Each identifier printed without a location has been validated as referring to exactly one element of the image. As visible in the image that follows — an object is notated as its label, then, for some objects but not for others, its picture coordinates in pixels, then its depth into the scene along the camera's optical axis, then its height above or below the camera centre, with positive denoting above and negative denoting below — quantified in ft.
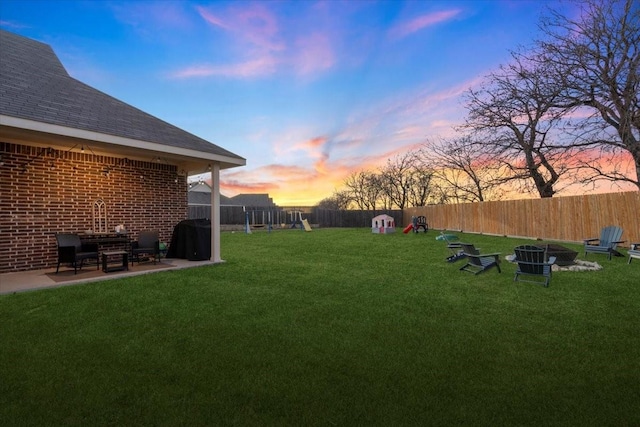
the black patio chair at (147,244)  29.63 -2.02
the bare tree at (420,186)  126.91 +13.07
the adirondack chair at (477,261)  25.30 -3.41
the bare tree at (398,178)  132.46 +16.68
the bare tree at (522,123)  56.18 +18.40
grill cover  31.63 -1.79
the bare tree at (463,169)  72.49 +13.87
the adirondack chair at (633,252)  28.55 -3.19
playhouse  72.49 -1.35
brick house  22.62 +5.62
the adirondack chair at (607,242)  31.94 -2.60
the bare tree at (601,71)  45.14 +21.02
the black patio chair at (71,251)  25.08 -2.14
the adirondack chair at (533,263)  21.50 -2.99
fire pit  26.97 -3.14
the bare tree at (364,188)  144.46 +13.91
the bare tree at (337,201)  157.89 +9.41
